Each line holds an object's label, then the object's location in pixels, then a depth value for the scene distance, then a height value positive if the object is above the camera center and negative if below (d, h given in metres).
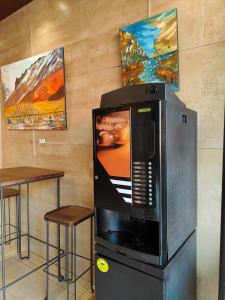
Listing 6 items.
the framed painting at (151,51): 1.69 +0.73
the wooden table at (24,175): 1.88 -0.31
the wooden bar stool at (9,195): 2.77 -0.66
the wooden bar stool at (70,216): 1.86 -0.65
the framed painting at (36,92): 2.51 +0.62
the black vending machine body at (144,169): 1.11 -0.15
